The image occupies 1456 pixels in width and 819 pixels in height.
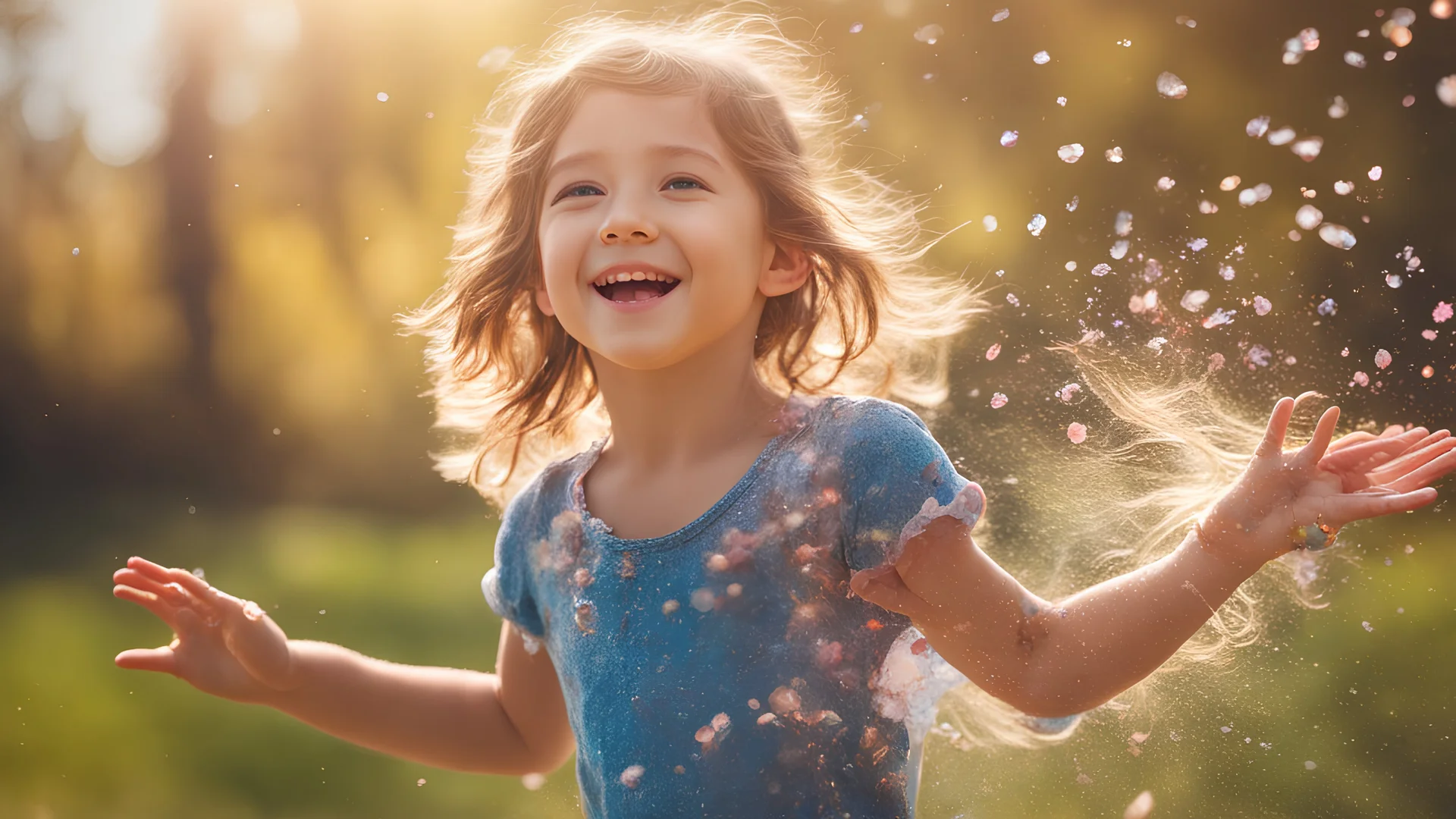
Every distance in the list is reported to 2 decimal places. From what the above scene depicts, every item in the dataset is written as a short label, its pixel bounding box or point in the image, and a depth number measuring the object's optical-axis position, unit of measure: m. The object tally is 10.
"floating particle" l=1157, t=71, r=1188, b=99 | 1.75
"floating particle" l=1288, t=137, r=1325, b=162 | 1.66
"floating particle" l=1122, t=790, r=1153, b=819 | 2.11
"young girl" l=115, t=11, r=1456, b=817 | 1.25
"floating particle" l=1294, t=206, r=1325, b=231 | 2.83
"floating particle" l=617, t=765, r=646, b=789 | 1.34
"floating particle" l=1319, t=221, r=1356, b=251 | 1.79
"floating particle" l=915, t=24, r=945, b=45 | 3.99
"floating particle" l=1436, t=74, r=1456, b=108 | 2.10
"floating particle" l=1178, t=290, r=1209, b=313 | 2.68
